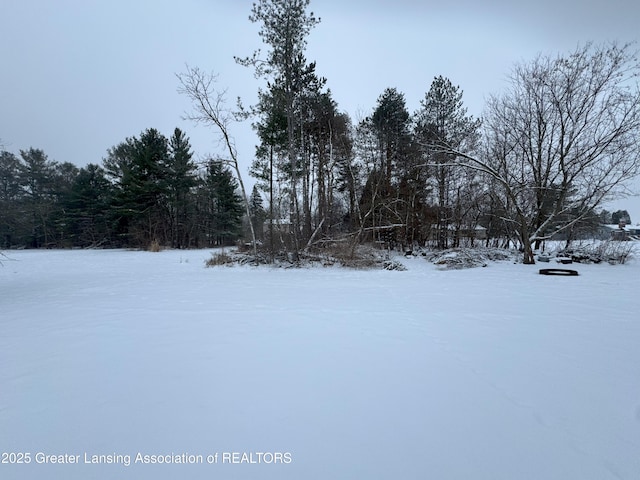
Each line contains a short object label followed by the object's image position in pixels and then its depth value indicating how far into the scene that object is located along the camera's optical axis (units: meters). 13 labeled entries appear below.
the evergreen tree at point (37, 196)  23.94
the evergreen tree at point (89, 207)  23.72
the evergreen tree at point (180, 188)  22.42
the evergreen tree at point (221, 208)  25.56
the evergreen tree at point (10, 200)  22.41
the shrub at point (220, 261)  10.32
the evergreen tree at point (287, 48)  9.62
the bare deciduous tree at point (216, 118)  9.79
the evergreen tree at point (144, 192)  21.23
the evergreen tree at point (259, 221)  13.46
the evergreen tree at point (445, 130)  14.27
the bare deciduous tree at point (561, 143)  9.01
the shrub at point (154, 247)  18.84
